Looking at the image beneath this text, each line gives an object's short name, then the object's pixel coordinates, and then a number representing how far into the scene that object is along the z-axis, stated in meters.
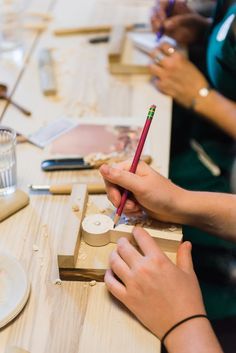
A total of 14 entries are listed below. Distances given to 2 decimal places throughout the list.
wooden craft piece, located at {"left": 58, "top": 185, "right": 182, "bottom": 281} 0.75
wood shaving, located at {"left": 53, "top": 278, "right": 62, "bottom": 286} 0.76
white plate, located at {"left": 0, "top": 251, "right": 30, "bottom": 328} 0.69
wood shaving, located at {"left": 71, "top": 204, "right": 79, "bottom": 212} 0.85
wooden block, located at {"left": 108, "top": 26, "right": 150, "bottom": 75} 1.40
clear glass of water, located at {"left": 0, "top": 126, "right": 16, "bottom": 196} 0.92
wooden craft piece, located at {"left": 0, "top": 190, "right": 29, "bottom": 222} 0.88
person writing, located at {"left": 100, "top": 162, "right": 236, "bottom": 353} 0.68
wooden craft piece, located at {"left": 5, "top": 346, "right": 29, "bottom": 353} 0.65
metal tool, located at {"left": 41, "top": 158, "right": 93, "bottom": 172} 1.01
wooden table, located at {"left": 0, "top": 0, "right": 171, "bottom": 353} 0.68
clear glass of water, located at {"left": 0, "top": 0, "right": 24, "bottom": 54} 1.50
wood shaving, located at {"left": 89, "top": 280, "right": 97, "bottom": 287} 0.76
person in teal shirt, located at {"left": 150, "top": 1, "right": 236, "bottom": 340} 1.11
